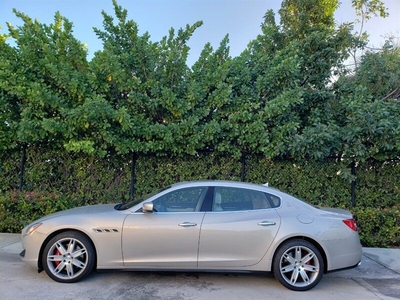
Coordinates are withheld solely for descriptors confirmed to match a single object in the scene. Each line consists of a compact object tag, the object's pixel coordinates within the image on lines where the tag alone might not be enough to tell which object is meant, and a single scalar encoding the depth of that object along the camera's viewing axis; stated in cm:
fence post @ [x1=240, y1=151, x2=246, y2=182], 824
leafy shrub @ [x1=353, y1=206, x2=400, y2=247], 733
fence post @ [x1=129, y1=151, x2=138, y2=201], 822
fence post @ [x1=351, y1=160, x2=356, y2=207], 810
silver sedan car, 463
